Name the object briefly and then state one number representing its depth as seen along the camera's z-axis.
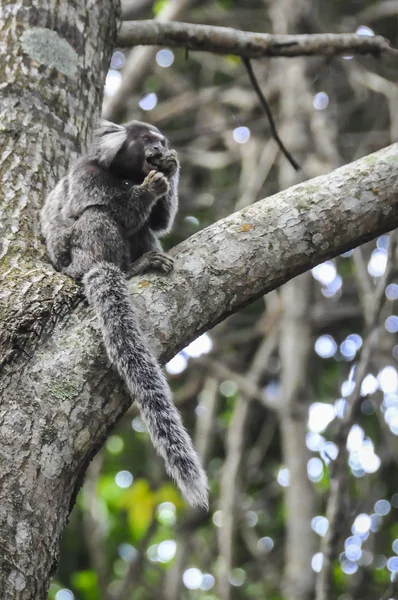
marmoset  5.63
